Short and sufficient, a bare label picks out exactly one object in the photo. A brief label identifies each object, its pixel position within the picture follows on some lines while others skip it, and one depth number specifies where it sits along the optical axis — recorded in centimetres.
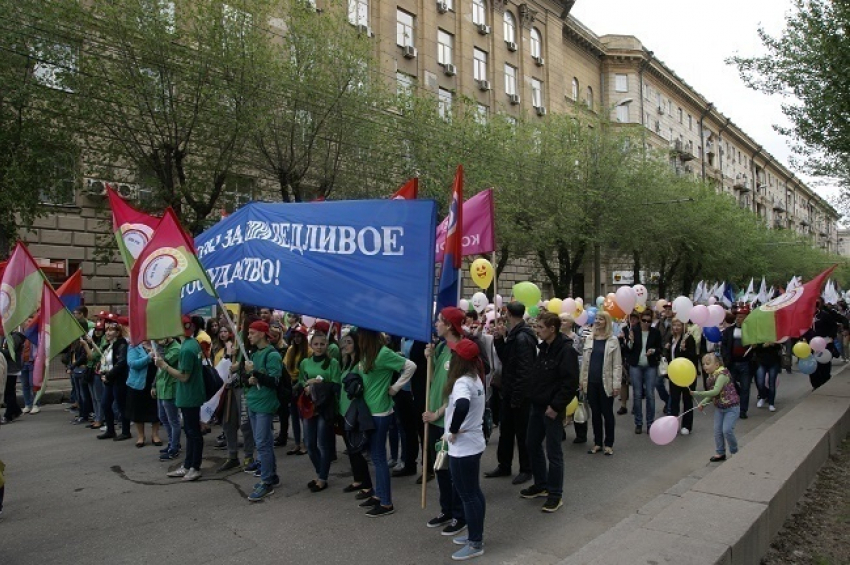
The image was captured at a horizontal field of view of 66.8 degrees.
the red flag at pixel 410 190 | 650
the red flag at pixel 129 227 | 685
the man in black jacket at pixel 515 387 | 627
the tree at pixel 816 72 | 1066
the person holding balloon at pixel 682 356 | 898
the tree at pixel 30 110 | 1288
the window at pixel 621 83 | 4669
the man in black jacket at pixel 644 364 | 916
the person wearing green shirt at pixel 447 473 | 509
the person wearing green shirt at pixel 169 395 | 743
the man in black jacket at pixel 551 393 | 568
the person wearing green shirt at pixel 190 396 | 684
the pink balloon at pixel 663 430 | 593
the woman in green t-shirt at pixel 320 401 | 614
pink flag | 739
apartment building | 1802
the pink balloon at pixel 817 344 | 1123
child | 708
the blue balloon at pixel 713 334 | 963
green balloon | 1005
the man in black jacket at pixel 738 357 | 1016
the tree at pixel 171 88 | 1355
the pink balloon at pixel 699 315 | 927
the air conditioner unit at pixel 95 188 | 1686
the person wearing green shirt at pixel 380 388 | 569
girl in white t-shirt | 459
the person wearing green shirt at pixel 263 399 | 620
